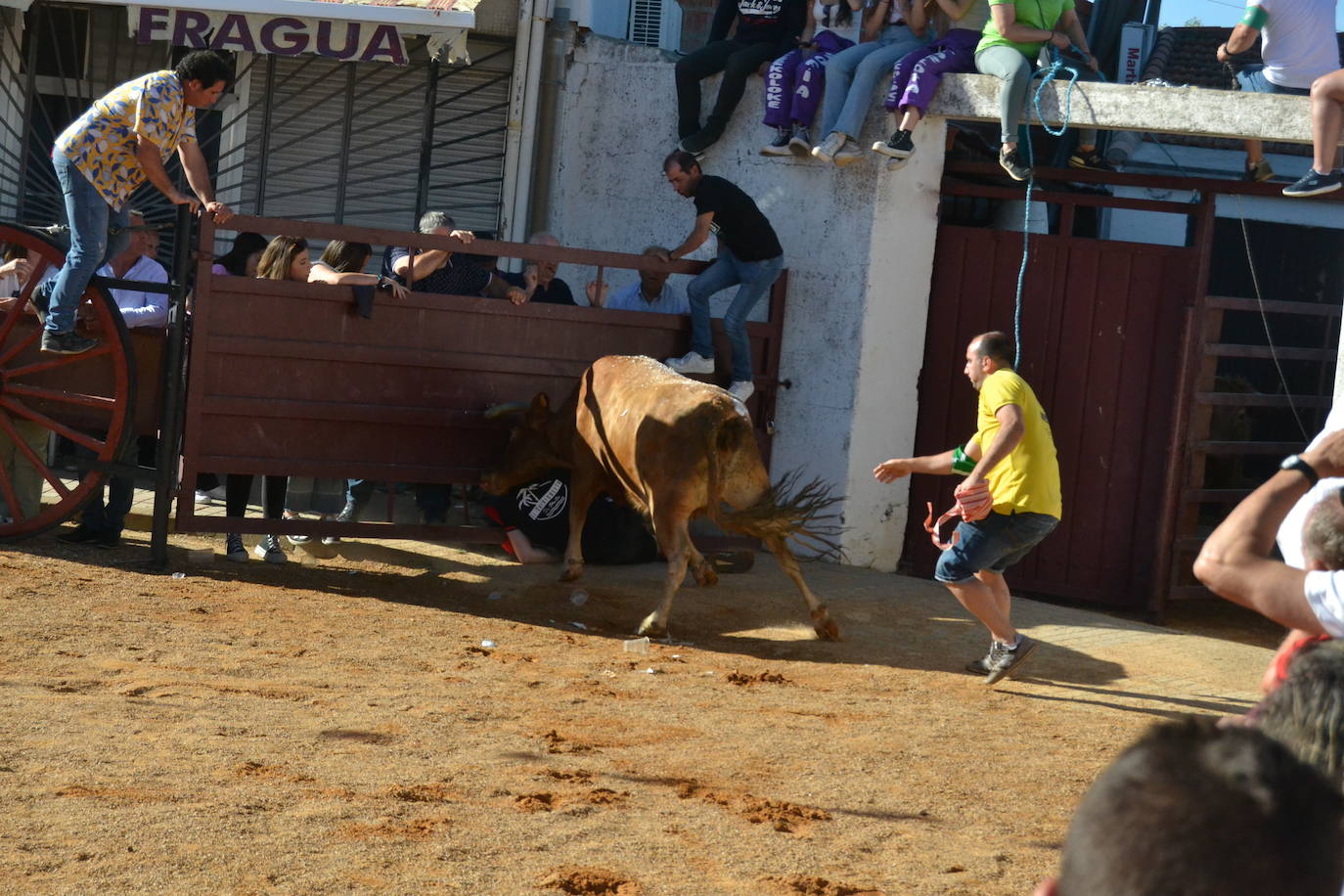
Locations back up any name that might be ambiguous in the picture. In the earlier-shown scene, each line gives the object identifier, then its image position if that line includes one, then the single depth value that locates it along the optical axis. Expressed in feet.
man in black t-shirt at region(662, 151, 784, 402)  60.54
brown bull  50.42
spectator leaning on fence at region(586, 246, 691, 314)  64.75
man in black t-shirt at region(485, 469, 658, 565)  59.67
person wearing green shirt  60.08
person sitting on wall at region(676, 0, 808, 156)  67.46
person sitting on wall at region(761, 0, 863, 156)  64.85
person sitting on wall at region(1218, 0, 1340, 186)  57.21
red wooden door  63.57
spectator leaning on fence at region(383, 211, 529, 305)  58.03
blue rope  60.13
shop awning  69.46
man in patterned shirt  50.90
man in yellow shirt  44.11
